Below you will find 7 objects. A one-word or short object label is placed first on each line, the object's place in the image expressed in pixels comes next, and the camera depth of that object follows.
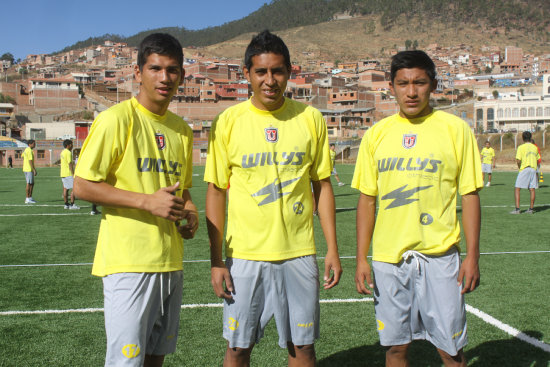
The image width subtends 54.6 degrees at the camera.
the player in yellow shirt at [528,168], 13.14
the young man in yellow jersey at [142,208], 2.62
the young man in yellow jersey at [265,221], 2.95
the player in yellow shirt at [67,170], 14.48
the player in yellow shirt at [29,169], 16.80
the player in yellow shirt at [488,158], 22.62
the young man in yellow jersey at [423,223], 3.00
